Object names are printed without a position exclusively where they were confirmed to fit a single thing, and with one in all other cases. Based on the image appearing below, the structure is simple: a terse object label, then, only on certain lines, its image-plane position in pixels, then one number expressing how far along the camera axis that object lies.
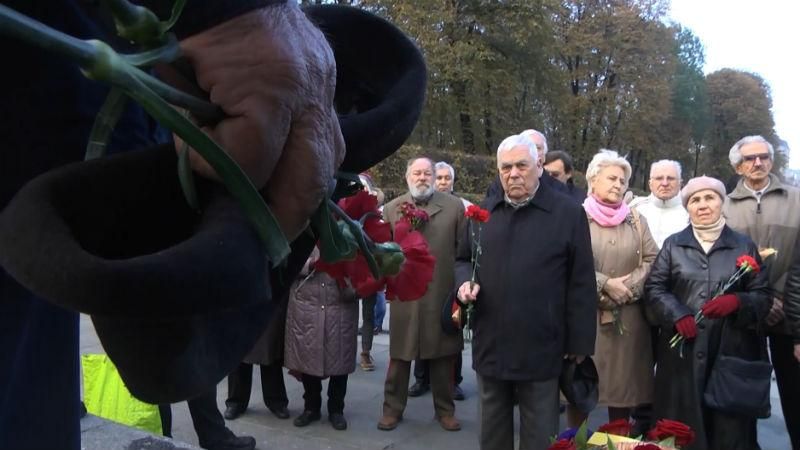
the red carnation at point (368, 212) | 1.15
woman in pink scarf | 5.10
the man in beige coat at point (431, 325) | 5.73
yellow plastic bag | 3.09
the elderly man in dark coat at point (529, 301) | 4.27
